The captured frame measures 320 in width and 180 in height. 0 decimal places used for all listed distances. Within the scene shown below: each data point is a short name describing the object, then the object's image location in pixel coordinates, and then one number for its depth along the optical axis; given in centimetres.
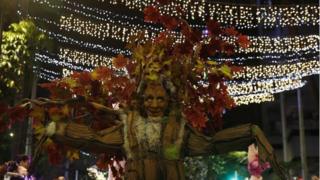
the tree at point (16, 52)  996
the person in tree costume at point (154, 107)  380
